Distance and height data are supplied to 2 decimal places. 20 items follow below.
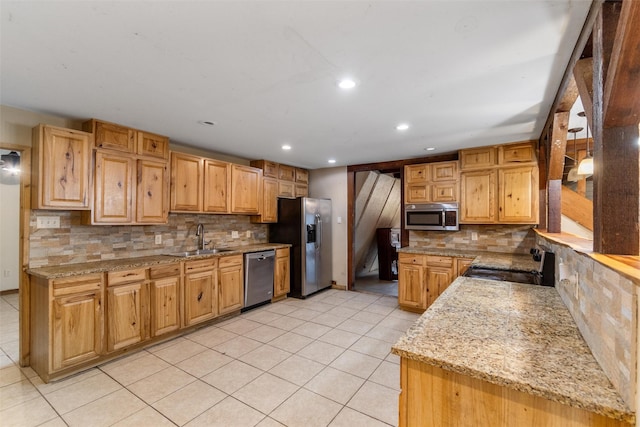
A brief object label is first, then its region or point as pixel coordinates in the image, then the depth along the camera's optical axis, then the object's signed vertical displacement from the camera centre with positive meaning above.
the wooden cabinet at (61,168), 2.43 +0.41
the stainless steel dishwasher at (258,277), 4.02 -0.92
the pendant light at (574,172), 3.22 +0.50
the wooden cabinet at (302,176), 5.41 +0.75
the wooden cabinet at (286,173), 5.02 +0.76
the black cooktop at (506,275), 2.38 -0.54
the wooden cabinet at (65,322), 2.30 -0.92
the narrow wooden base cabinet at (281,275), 4.52 -0.99
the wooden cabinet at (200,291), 3.30 -0.93
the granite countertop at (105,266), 2.39 -0.50
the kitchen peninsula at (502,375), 0.84 -0.52
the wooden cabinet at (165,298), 2.98 -0.91
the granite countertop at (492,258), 2.89 -0.52
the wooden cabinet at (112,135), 2.77 +0.80
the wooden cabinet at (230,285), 3.68 -0.94
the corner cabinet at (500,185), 3.53 +0.39
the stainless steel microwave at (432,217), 4.01 -0.03
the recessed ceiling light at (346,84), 2.00 +0.94
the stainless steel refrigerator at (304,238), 4.72 -0.41
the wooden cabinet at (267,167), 4.68 +0.80
